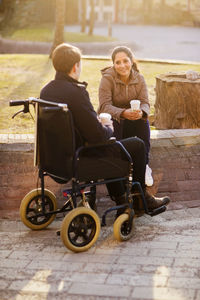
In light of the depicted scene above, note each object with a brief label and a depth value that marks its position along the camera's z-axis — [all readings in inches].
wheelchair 260.5
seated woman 333.5
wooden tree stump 446.7
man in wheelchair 264.7
